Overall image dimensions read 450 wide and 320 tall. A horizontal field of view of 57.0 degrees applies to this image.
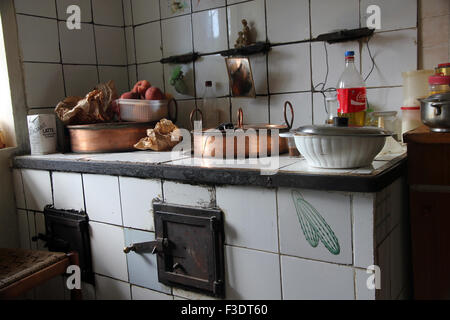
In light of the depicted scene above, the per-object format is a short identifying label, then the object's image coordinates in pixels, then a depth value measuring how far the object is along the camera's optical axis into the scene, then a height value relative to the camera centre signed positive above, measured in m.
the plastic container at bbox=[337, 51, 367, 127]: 1.34 -0.01
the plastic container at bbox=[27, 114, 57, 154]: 1.76 -0.07
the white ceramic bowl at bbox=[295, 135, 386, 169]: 1.06 -0.13
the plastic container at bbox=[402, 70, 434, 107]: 1.38 +0.03
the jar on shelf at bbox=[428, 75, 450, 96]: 1.28 +0.03
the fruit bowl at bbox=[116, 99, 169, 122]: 1.78 +0.01
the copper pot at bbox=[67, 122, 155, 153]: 1.72 -0.10
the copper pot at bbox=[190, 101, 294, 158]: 1.38 -0.12
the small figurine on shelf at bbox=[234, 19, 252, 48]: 1.75 +0.29
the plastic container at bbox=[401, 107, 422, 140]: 1.38 -0.08
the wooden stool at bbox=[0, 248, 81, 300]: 1.30 -0.50
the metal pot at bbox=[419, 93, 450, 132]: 1.18 -0.05
